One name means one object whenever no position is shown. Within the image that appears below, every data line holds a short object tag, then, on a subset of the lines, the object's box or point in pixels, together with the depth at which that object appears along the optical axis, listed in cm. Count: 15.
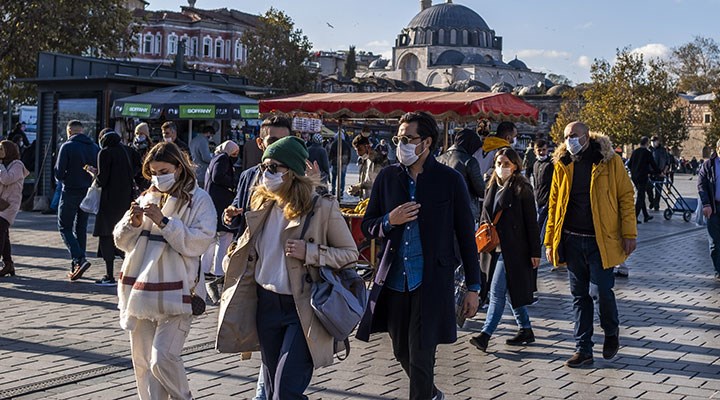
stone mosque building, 14338
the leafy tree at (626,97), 7069
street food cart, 1321
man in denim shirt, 529
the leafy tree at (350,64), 13238
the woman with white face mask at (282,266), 467
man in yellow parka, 718
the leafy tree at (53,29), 2512
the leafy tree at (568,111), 8438
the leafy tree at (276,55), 6266
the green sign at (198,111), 1689
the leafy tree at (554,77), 15702
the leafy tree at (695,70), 10306
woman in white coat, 513
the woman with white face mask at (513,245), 784
